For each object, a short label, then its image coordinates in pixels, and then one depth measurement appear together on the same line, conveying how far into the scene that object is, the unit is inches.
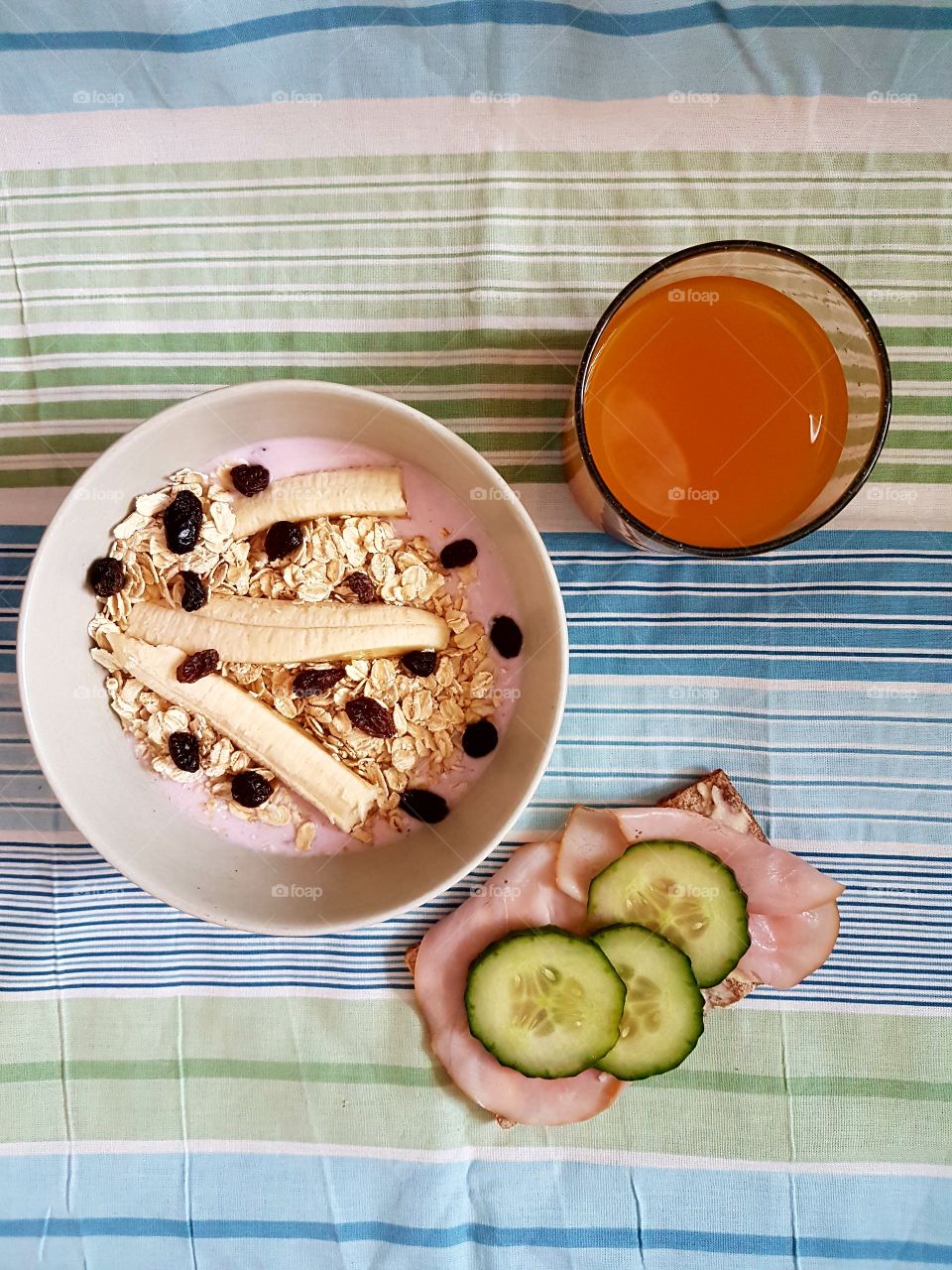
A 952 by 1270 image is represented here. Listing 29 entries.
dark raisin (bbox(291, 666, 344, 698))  12.9
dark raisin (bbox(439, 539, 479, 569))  13.2
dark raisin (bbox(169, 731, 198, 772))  12.9
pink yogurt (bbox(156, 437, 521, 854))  13.3
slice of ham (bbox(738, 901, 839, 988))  14.1
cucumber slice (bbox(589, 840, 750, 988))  13.8
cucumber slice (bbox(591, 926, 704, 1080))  13.6
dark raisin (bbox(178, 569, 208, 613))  12.7
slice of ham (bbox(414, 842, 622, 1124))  14.0
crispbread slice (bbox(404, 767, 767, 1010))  14.1
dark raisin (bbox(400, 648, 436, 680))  13.0
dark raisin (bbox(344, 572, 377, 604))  13.0
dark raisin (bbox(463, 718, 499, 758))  13.3
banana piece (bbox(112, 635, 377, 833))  12.8
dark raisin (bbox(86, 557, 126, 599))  12.7
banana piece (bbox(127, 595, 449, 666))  12.8
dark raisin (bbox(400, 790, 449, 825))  13.3
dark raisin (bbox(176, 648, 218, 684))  12.7
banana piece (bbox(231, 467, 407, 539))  13.0
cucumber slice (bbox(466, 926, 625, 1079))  13.5
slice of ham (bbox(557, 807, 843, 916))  13.8
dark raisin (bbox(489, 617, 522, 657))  13.2
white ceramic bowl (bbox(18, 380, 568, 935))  12.1
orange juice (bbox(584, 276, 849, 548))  12.3
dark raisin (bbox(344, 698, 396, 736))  12.9
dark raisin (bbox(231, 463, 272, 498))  13.0
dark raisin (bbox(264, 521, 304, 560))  12.9
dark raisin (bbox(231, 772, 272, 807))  13.0
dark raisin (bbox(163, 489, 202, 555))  12.6
